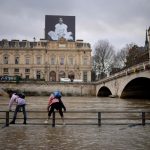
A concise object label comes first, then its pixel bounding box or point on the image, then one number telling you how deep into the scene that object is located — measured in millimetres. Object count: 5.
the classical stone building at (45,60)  67080
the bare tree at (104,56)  62125
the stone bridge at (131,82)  27584
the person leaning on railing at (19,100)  10732
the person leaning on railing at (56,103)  10466
